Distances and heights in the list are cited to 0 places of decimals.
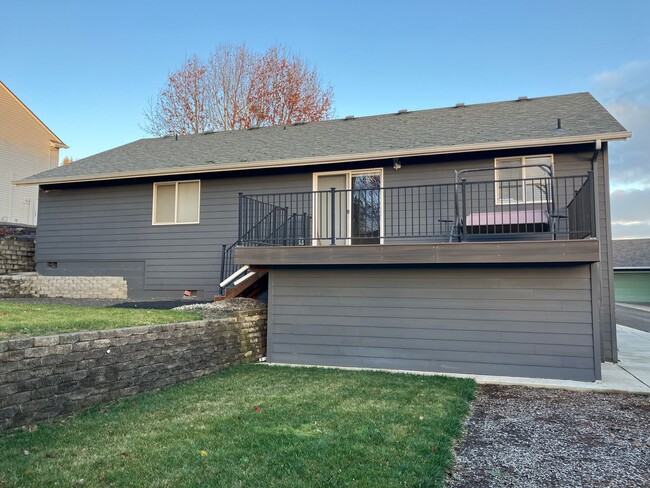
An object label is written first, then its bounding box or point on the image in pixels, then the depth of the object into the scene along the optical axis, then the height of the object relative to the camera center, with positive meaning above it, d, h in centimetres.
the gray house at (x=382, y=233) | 665 +71
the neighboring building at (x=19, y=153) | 2241 +581
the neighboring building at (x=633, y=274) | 3104 -26
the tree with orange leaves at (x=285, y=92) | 2214 +868
